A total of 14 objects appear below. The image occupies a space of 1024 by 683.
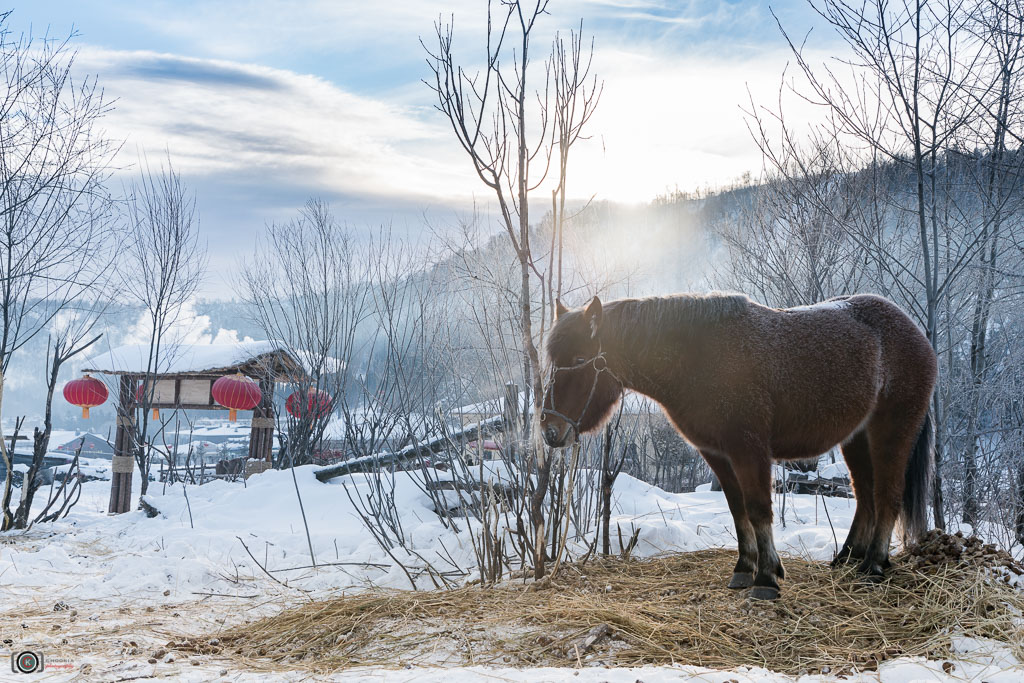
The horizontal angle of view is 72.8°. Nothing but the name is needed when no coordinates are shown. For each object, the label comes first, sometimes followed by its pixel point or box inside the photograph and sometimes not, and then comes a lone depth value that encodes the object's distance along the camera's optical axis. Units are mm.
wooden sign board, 14039
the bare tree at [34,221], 7617
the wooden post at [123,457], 12242
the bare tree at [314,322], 10984
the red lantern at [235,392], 12141
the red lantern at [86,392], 12953
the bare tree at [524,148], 3643
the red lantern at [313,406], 11844
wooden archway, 13055
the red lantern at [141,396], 13239
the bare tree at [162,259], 12164
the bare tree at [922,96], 4125
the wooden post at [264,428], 13922
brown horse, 3146
